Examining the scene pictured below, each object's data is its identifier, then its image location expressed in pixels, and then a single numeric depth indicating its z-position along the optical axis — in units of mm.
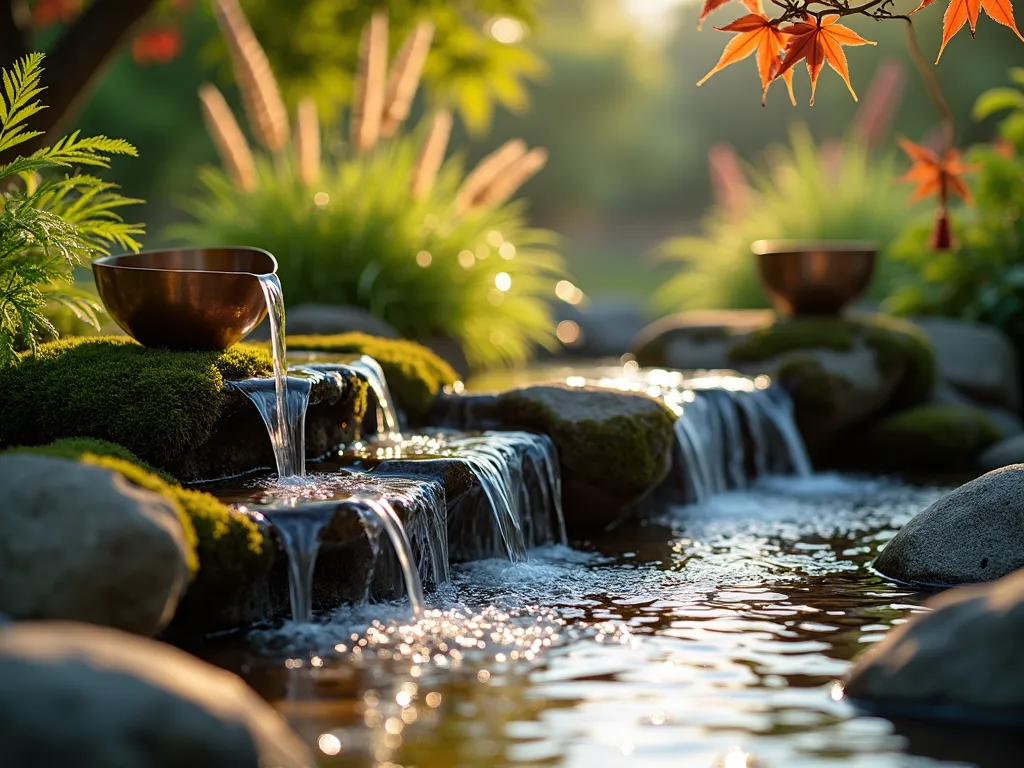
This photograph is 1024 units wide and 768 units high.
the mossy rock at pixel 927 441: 8258
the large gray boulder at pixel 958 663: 3334
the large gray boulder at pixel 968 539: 4879
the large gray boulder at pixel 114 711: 2600
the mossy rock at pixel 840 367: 8281
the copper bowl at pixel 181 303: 5109
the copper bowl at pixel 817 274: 8867
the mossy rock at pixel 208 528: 4020
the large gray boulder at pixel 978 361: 9305
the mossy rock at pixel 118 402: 4766
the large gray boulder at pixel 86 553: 3490
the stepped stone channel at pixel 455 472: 4383
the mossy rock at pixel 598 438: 6180
